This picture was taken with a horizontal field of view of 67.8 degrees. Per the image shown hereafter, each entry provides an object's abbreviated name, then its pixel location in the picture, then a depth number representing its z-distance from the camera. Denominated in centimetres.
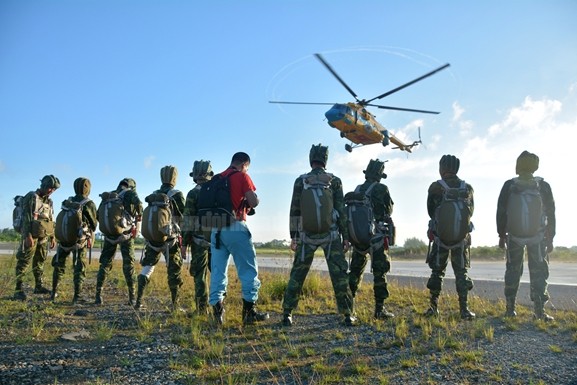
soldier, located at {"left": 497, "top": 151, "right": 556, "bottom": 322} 648
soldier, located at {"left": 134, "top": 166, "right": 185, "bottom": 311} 723
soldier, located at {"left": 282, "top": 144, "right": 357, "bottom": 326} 604
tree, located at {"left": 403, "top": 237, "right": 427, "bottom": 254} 3306
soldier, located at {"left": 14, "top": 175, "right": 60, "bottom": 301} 874
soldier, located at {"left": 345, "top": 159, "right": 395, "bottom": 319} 655
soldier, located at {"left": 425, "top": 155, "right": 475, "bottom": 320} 643
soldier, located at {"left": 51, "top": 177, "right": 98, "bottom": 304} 819
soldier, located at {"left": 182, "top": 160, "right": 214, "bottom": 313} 675
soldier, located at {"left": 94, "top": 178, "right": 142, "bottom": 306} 774
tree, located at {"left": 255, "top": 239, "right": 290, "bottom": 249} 5133
